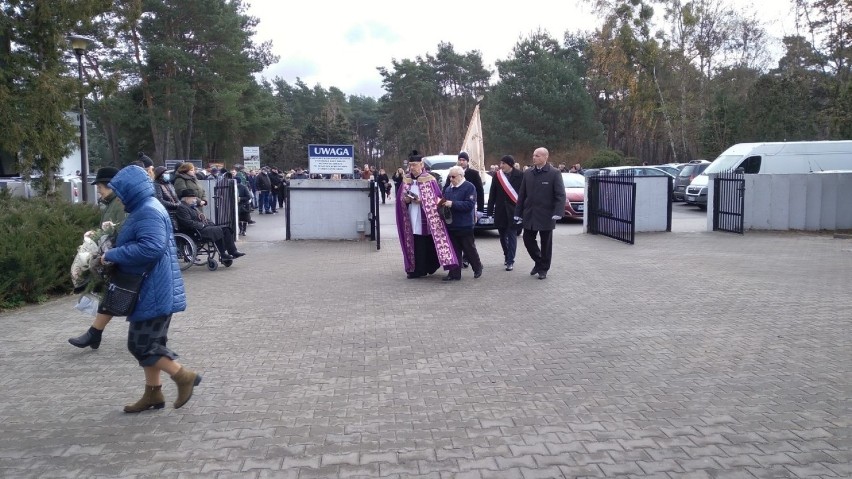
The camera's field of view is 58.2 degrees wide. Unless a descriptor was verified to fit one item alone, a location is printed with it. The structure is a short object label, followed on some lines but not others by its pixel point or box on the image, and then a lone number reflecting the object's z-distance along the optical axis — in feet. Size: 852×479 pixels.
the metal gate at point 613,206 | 51.31
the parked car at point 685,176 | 100.12
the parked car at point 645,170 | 90.76
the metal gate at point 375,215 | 51.23
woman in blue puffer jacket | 16.93
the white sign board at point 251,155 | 124.42
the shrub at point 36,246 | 30.99
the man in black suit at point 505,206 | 39.55
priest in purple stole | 36.37
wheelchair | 40.24
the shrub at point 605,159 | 150.00
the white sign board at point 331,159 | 57.88
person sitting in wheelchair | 39.91
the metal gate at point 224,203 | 53.88
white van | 80.94
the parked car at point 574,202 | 70.49
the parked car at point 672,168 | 111.04
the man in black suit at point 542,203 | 35.91
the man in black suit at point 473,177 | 42.93
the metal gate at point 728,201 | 56.75
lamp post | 53.33
